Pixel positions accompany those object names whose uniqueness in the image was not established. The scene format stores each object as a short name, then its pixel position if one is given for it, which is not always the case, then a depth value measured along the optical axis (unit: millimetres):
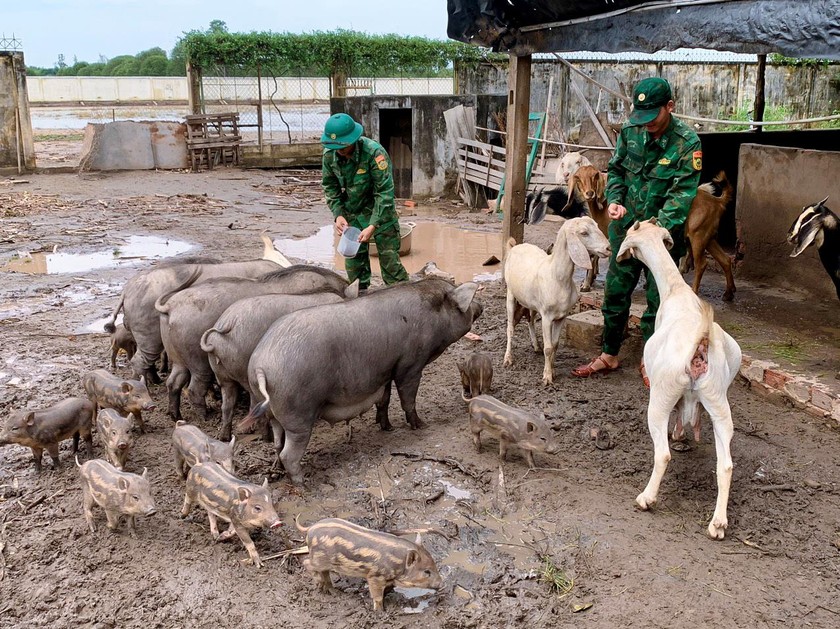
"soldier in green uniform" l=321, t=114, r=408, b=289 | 7430
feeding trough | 11500
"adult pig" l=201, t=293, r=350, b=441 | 5348
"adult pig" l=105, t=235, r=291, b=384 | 6215
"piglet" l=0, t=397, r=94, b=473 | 5047
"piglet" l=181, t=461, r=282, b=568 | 4145
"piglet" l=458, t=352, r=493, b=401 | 6133
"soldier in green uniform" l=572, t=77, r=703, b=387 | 5910
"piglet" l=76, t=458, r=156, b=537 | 4316
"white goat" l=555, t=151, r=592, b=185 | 11570
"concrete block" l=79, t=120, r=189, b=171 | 20375
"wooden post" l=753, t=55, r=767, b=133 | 11539
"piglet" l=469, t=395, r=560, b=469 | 5070
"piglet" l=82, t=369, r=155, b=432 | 5594
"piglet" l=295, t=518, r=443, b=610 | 3748
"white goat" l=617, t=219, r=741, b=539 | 4309
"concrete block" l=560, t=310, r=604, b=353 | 7293
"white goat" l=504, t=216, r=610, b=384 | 6320
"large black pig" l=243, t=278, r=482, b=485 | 4926
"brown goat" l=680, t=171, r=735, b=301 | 8125
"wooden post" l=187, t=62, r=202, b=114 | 22359
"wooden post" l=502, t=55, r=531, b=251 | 8055
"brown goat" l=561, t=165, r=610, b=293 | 8836
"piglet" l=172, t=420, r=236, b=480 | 4719
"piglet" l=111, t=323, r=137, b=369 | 6688
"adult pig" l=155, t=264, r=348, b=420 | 5691
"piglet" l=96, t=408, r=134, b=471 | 4969
